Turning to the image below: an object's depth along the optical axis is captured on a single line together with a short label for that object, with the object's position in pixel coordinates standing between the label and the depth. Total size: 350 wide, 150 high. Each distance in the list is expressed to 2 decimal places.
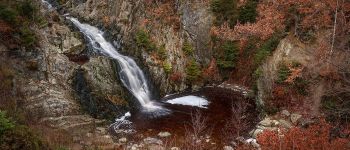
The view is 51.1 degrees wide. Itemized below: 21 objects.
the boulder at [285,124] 20.23
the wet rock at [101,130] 19.75
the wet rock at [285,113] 21.44
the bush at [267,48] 25.04
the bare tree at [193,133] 17.63
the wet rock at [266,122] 20.89
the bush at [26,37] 21.64
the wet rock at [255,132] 19.81
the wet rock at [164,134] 19.68
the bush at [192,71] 28.98
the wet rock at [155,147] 18.02
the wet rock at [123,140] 18.88
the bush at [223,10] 30.75
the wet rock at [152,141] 18.87
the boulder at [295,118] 20.48
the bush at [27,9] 22.78
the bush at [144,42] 28.09
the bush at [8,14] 20.77
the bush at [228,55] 29.39
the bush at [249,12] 29.69
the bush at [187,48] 29.81
